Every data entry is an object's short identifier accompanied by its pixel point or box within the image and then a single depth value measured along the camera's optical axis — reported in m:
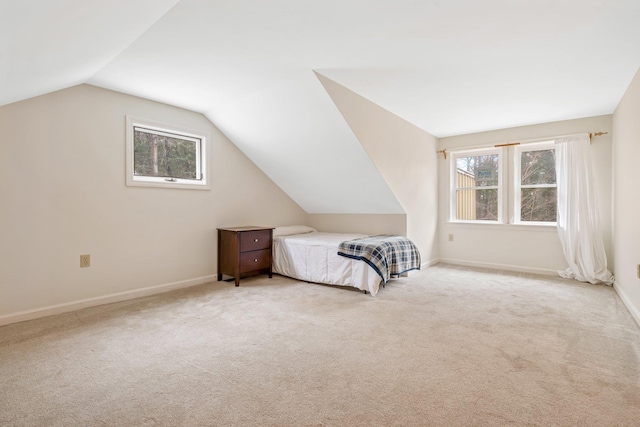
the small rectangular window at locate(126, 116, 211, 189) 3.38
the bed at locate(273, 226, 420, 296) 3.44
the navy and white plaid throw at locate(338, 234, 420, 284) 3.42
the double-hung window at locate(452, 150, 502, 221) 4.89
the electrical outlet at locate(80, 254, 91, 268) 2.95
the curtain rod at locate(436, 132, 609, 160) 3.98
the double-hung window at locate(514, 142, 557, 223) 4.46
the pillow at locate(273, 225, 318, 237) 4.49
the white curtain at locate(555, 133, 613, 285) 3.89
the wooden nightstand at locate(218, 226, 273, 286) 3.81
